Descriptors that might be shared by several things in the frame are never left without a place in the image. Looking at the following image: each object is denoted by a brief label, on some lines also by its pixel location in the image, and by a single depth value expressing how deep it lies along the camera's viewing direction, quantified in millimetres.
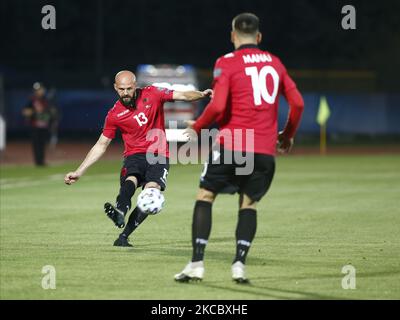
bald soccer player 13711
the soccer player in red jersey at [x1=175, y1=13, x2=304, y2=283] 10805
